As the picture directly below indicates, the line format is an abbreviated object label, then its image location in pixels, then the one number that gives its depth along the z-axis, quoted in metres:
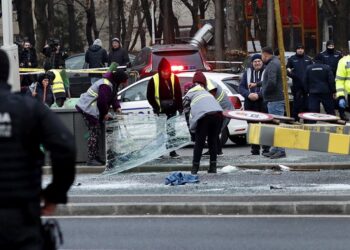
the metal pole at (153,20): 53.59
